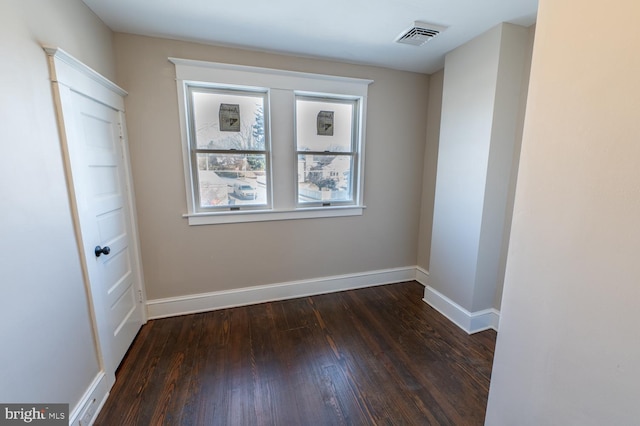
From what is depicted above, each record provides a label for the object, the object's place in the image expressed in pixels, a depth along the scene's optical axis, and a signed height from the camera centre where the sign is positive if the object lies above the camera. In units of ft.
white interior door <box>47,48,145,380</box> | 4.89 -0.73
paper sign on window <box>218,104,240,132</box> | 8.16 +1.71
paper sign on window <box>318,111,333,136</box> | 9.22 +1.74
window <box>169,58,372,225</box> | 7.92 +1.02
